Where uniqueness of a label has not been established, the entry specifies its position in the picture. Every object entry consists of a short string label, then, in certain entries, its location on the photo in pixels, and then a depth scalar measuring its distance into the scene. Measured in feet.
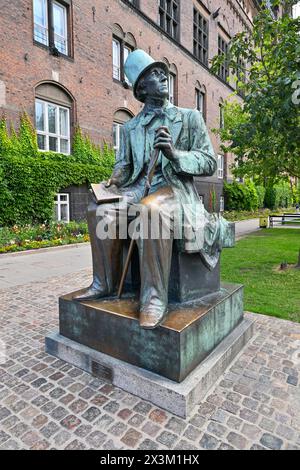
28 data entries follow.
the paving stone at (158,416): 6.96
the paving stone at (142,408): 7.27
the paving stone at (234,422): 6.75
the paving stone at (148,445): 6.20
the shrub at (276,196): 121.19
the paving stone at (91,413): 7.04
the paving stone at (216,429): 6.57
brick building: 35.68
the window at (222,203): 87.09
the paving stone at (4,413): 7.13
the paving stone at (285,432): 6.50
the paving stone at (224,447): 6.19
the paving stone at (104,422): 6.79
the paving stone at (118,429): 6.58
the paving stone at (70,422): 6.81
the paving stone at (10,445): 6.23
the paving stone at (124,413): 7.07
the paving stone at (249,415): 7.00
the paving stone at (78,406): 7.32
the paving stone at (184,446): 6.19
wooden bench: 63.76
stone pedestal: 7.21
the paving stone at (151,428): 6.57
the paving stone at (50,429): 6.59
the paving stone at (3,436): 6.43
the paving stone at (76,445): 6.22
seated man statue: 8.07
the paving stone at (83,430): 6.57
